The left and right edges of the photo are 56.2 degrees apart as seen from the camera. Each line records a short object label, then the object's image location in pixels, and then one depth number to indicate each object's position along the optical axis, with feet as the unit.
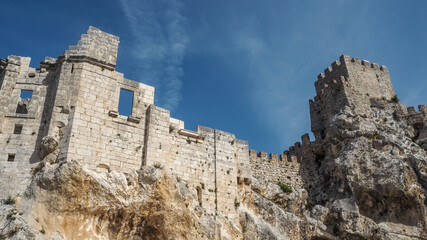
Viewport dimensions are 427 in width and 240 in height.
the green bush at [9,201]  43.91
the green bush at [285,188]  73.05
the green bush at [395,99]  90.48
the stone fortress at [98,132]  49.75
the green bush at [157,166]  53.98
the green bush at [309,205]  72.95
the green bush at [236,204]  61.81
